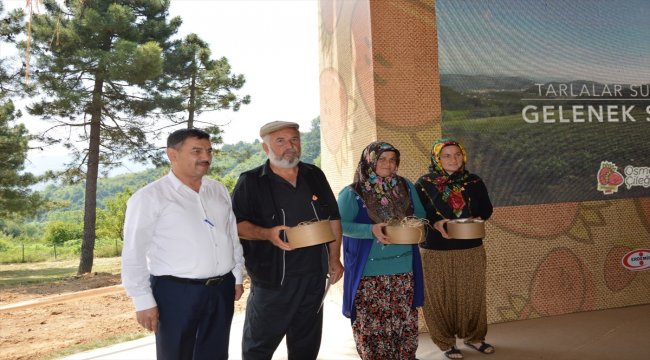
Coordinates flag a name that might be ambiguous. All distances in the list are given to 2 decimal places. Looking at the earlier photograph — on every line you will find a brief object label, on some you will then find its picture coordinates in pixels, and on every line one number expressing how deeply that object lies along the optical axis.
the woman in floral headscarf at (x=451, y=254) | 2.76
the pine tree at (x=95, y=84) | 13.08
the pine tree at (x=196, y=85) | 15.38
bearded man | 2.05
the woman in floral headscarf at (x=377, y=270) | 2.38
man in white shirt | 1.70
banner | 3.58
